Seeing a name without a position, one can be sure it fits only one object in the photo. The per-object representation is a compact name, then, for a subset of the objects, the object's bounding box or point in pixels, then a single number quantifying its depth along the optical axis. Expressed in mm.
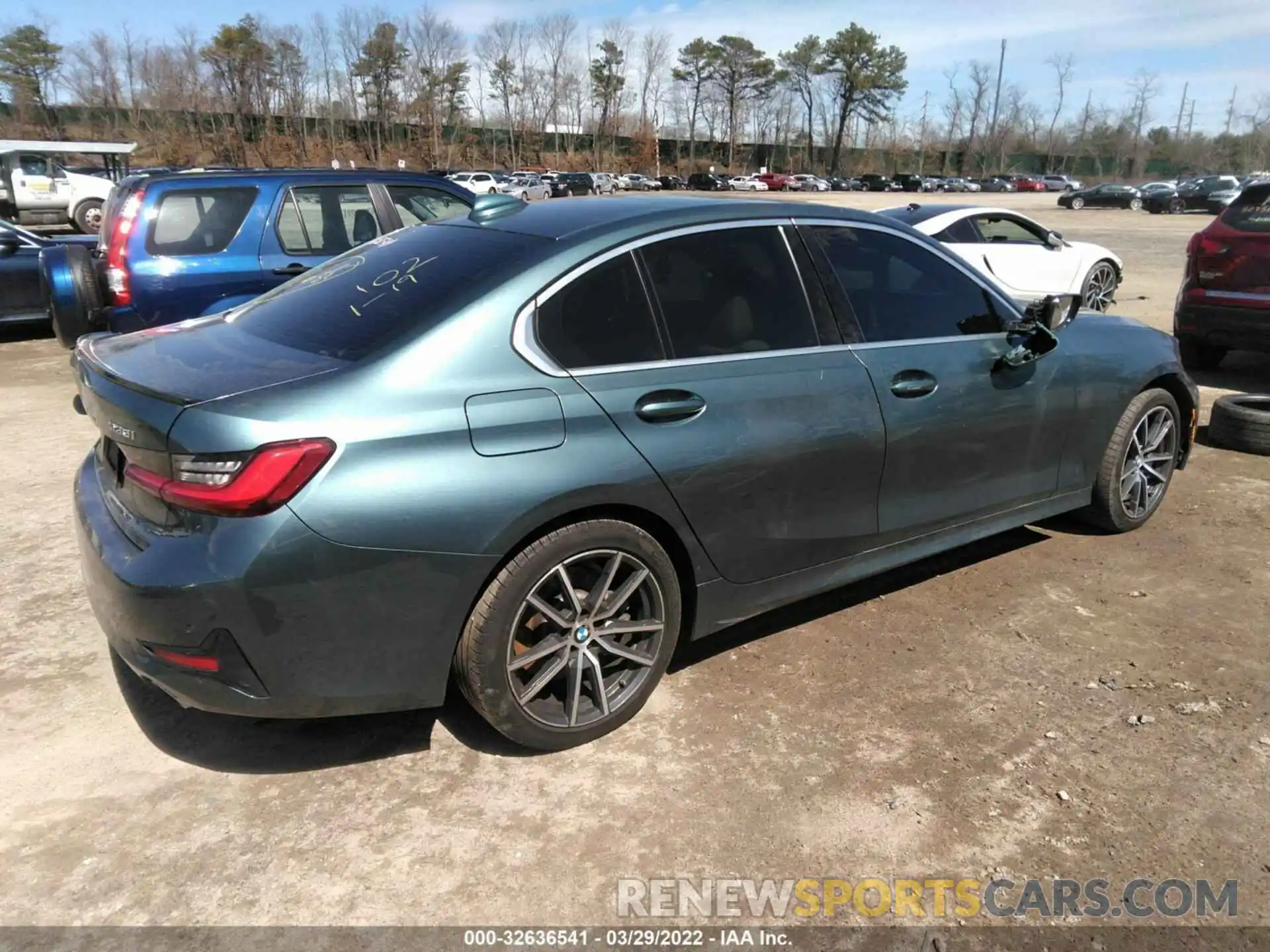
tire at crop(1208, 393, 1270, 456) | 6098
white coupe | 10688
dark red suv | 7387
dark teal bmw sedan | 2447
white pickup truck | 21812
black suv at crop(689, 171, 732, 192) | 72438
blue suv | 6539
